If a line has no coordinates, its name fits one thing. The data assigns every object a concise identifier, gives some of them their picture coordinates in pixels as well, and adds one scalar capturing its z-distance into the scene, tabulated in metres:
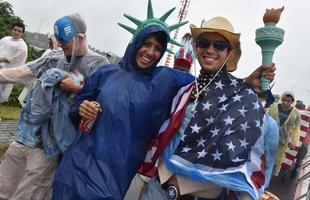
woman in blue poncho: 1.51
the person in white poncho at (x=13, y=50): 4.30
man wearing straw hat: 1.40
